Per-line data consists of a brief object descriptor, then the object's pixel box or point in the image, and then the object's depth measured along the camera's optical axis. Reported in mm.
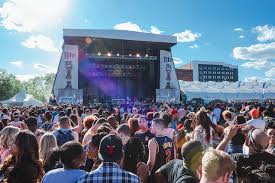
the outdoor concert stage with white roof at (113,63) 19104
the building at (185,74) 59285
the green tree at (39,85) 66754
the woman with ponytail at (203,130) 3358
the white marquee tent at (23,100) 20914
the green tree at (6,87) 43534
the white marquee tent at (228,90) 22763
